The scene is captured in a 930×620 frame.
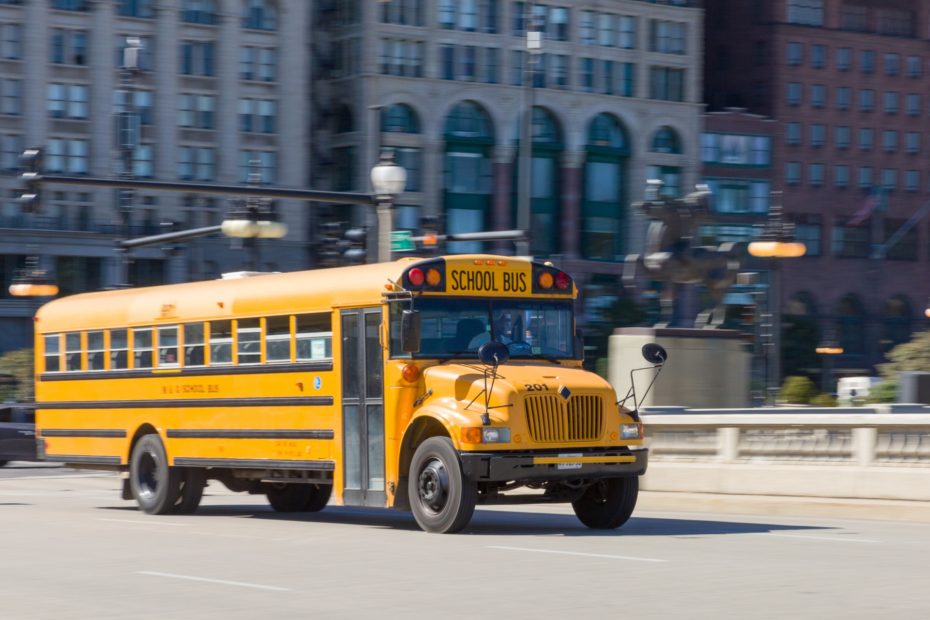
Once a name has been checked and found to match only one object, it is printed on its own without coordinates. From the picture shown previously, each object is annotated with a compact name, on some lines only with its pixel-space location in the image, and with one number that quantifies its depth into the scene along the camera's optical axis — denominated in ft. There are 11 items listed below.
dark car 116.16
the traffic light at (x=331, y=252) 124.62
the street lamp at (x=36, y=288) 157.28
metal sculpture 94.68
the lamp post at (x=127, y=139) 111.34
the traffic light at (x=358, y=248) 113.19
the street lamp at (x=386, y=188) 100.73
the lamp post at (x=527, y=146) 148.38
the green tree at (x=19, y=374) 162.20
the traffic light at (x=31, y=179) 91.98
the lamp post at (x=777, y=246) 130.62
